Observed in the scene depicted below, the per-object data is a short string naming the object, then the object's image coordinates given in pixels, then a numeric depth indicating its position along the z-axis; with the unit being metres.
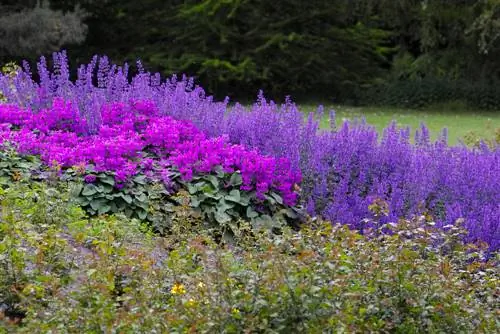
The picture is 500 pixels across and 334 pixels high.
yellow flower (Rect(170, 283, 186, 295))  6.50
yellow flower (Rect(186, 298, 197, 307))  5.99
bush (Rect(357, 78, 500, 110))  41.53
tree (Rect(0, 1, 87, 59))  37.22
